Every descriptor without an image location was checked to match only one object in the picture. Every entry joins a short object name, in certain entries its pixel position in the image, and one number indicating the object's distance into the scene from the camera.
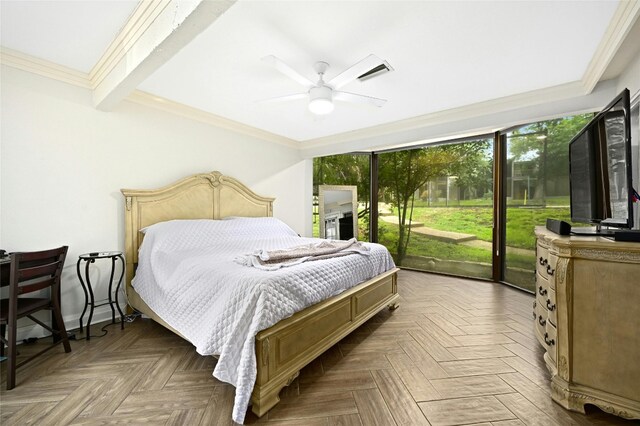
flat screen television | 1.47
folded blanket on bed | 2.00
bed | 1.55
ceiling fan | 1.99
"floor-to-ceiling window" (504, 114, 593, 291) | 3.08
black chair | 1.68
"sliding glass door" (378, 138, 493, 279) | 4.13
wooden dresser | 1.38
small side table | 2.37
